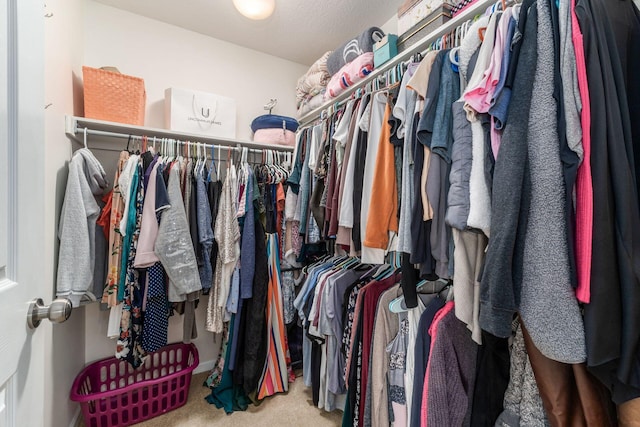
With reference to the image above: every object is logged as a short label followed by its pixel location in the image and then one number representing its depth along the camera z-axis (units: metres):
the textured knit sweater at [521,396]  0.69
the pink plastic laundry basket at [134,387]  1.44
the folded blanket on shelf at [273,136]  2.02
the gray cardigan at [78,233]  1.24
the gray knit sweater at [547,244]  0.55
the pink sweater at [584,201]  0.53
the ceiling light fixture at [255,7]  1.38
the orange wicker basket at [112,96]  1.43
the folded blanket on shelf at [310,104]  1.89
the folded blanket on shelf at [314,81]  1.87
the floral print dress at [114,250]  1.38
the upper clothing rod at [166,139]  1.50
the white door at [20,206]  0.44
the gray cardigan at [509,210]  0.59
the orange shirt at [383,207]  1.04
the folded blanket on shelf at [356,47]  1.48
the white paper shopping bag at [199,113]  1.73
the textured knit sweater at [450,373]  0.88
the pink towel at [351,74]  1.43
